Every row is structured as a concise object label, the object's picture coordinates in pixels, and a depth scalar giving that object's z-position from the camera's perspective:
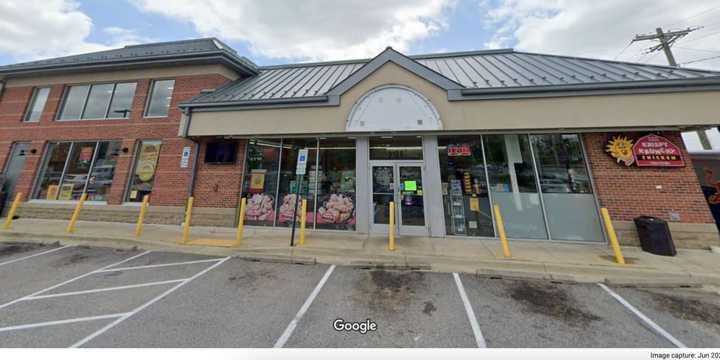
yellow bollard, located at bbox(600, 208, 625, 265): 4.85
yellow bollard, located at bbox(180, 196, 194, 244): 6.31
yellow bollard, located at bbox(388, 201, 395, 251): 5.68
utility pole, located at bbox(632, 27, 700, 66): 13.29
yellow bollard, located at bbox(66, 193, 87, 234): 7.11
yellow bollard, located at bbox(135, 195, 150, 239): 6.71
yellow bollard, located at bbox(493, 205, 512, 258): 5.20
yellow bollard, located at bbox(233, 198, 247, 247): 6.08
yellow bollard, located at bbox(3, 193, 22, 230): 7.52
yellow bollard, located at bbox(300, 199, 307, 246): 6.13
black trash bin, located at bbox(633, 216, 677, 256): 5.44
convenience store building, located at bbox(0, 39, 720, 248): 6.19
